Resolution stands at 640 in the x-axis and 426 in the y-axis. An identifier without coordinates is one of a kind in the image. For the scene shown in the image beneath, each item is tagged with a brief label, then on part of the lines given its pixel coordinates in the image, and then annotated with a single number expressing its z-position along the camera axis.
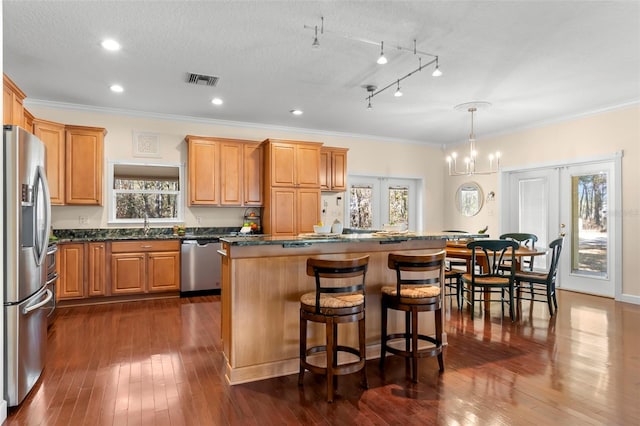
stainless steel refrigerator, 2.36
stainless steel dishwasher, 5.56
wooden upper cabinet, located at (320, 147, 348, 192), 6.85
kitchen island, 2.76
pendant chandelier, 5.18
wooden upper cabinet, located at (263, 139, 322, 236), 6.10
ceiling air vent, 4.29
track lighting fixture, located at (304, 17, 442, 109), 3.18
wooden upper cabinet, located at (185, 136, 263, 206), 5.88
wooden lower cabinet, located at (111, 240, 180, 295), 5.20
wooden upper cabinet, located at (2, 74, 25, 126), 3.51
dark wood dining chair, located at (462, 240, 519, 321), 4.26
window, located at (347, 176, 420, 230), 7.54
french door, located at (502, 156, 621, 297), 5.44
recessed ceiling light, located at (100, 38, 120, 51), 3.41
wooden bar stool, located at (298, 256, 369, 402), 2.51
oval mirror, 7.54
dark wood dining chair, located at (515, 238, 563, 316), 4.50
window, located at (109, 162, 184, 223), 5.70
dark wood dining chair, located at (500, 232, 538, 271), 5.52
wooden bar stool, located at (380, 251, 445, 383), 2.83
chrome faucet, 5.79
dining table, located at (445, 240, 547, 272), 4.68
